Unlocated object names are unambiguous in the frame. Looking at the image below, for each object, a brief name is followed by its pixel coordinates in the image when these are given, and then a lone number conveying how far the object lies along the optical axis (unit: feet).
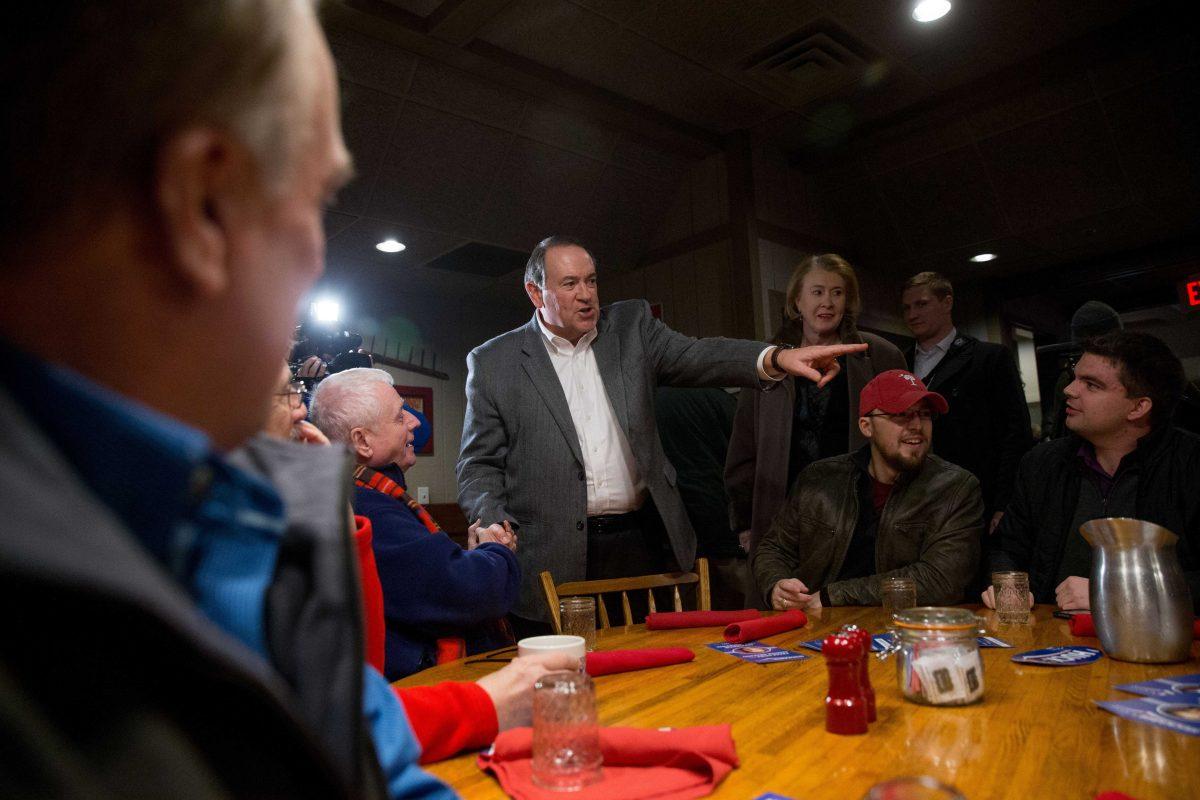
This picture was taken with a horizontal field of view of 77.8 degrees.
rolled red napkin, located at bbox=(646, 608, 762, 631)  5.99
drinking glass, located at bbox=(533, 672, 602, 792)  2.92
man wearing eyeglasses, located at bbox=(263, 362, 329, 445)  4.27
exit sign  16.57
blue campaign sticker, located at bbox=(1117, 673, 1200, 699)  3.61
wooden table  2.73
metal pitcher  4.30
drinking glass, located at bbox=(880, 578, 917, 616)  5.95
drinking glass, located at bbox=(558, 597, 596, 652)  5.41
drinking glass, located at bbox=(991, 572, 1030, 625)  5.63
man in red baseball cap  7.07
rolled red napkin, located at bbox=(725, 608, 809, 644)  5.33
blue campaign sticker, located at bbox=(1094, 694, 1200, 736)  3.14
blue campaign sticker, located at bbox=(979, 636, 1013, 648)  4.88
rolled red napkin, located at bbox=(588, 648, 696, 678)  4.59
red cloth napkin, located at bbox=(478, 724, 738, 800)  2.80
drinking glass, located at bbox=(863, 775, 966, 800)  2.27
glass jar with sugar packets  3.63
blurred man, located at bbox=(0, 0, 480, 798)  1.15
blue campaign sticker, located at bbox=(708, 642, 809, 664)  4.79
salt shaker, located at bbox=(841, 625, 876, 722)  3.40
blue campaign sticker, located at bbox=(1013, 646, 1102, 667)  4.37
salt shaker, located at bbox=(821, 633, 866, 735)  3.32
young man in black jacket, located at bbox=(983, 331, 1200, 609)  6.95
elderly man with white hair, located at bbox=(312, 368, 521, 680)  5.53
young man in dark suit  10.25
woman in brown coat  9.62
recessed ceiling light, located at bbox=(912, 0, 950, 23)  11.34
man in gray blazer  8.06
